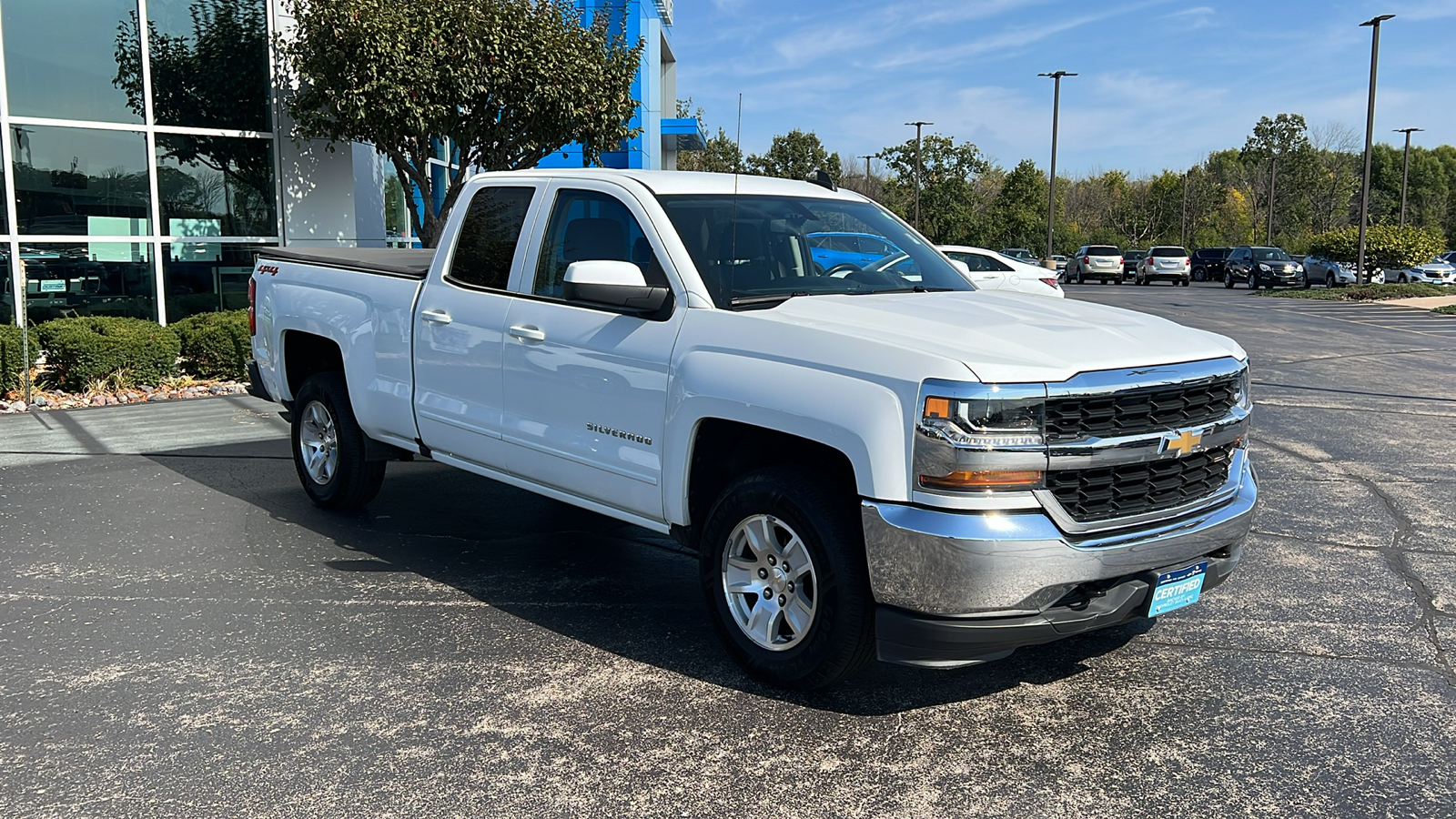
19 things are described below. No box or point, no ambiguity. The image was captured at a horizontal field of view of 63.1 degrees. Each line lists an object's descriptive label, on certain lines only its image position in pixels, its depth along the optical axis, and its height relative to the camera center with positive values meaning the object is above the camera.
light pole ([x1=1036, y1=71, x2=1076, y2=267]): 50.78 +6.66
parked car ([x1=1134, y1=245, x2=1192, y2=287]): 46.88 -0.52
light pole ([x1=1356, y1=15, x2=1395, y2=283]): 34.88 +5.70
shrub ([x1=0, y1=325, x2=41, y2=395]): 11.04 -1.06
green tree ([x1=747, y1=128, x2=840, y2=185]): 56.66 +4.60
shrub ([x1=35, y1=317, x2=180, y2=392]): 11.37 -1.00
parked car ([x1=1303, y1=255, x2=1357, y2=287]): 41.88 -0.66
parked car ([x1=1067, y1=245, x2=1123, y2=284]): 49.50 -0.43
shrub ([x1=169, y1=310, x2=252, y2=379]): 12.21 -1.02
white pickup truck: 3.84 -0.60
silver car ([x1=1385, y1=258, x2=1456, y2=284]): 42.69 -0.71
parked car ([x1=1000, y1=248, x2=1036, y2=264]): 50.62 -0.07
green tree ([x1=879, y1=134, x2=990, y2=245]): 63.50 +3.32
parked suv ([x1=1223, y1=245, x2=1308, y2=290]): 42.47 -0.53
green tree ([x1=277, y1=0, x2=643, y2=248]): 13.59 +2.00
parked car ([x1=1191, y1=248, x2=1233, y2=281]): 53.53 -0.43
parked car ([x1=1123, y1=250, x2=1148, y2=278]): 52.00 -0.44
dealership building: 13.33 +1.01
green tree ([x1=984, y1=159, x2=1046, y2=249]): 63.59 +2.14
